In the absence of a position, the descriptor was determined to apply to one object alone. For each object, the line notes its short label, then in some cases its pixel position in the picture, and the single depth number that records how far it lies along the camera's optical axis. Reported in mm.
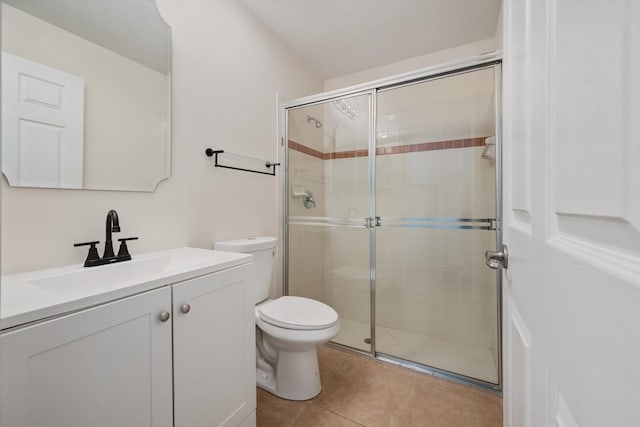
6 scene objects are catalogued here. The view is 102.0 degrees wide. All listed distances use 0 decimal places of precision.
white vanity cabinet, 572
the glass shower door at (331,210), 2072
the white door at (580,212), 218
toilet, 1354
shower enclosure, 1724
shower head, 2229
